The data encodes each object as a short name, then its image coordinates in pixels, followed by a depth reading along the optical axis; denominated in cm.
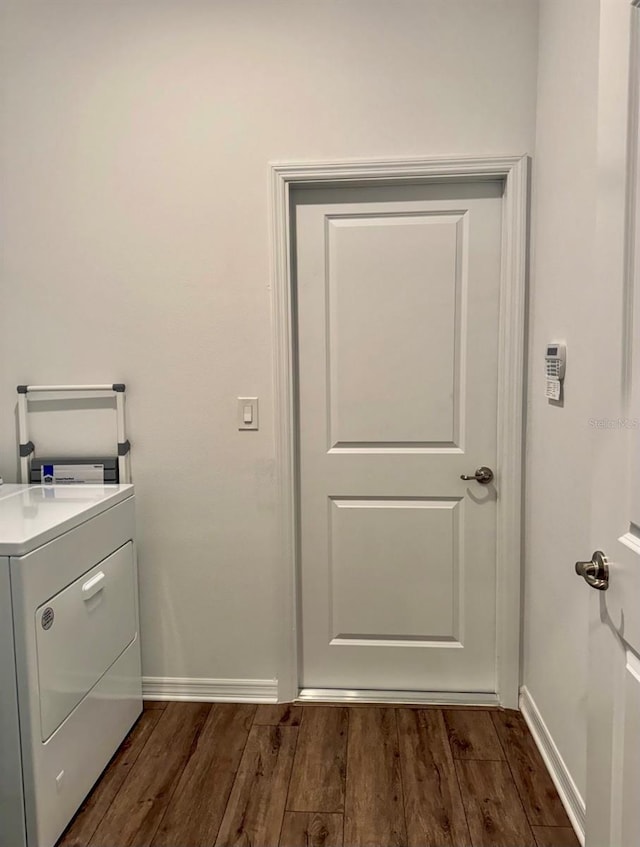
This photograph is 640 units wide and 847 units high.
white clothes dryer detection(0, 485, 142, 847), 158
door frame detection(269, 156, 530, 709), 215
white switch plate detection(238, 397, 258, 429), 230
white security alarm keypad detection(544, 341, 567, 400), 183
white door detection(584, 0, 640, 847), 97
